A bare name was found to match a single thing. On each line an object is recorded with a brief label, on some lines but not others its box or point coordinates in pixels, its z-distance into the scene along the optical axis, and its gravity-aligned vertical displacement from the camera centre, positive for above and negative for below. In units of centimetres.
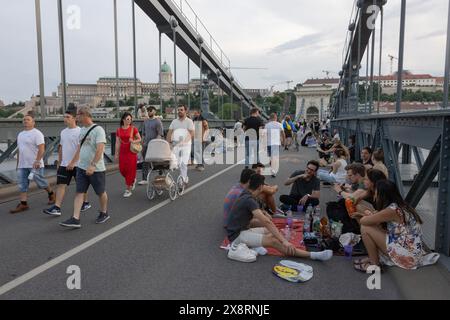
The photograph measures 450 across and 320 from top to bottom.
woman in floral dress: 407 -121
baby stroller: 777 -100
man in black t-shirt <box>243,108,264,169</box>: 1066 -41
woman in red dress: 794 -62
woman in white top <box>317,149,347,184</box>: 853 -126
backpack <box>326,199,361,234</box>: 506 -133
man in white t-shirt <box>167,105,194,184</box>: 881 -52
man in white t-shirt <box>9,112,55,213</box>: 682 -74
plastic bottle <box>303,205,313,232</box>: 546 -151
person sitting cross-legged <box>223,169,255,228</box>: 519 -100
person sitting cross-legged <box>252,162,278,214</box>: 631 -134
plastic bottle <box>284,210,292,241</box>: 530 -157
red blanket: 476 -160
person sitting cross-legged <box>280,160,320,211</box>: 689 -133
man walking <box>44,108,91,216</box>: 646 -68
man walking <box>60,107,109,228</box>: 586 -66
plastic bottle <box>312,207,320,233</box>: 529 -145
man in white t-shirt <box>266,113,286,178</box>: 1109 -72
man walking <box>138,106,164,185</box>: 920 -38
